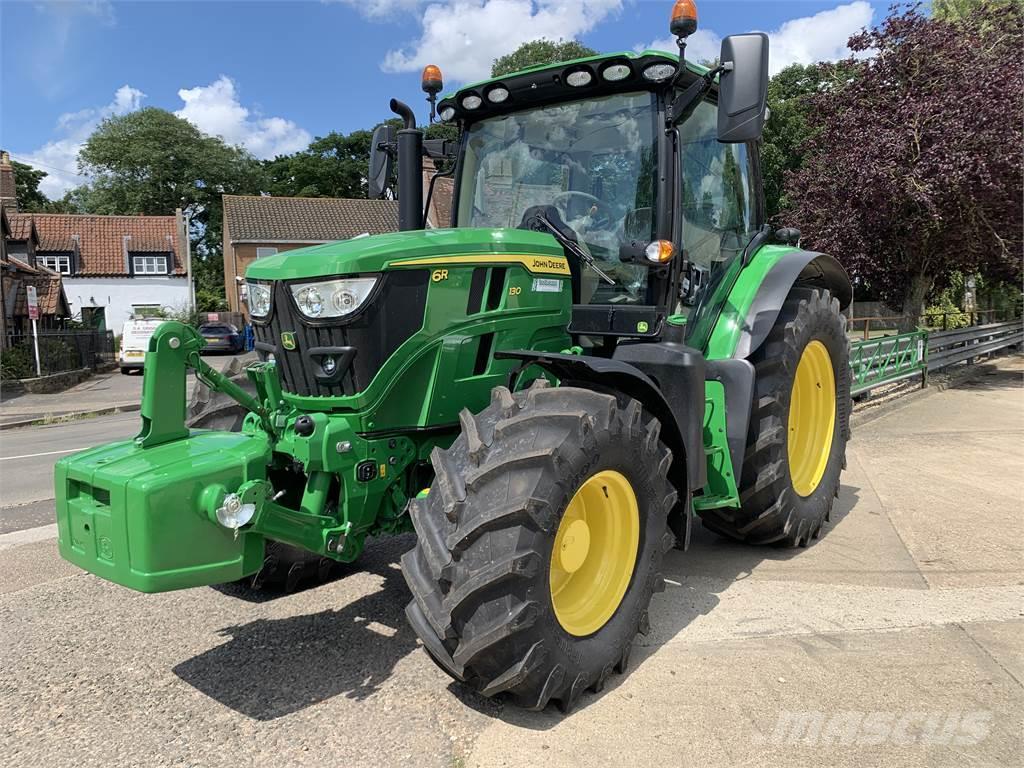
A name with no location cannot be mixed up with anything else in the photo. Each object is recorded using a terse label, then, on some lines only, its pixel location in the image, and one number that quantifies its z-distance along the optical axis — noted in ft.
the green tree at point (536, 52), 159.22
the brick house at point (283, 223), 132.67
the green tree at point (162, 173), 182.91
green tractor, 8.70
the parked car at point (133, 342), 76.43
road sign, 57.00
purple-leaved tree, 36.45
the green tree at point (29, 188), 197.77
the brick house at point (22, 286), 72.54
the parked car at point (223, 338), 93.35
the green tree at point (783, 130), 107.65
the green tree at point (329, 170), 207.41
